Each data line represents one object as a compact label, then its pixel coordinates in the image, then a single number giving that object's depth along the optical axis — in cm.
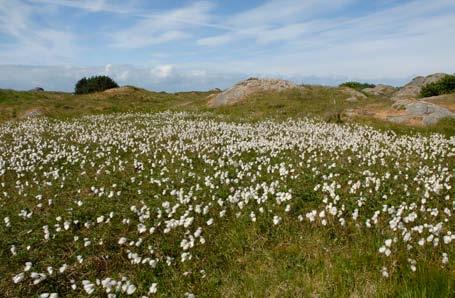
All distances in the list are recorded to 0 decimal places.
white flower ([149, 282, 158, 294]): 584
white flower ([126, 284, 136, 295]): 584
